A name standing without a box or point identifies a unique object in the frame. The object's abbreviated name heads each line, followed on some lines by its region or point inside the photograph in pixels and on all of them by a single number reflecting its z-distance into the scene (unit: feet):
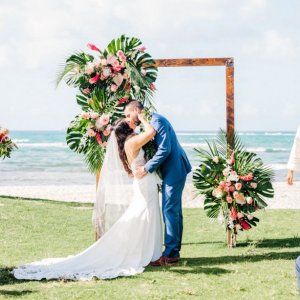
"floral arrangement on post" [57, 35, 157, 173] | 26.00
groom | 23.71
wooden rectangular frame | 28.02
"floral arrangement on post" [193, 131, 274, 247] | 27.30
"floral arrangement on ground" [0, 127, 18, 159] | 23.74
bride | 22.99
